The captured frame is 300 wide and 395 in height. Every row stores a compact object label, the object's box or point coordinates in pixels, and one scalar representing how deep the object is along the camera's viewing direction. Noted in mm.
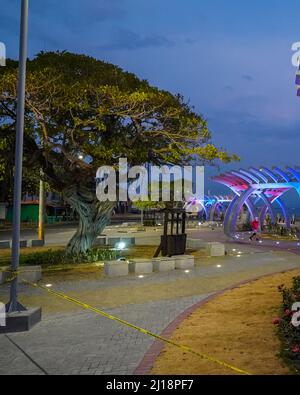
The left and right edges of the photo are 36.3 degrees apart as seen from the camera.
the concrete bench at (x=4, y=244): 23422
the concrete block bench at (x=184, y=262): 15883
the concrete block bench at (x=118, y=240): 25188
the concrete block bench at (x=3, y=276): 13180
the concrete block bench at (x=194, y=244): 23458
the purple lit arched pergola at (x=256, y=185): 31256
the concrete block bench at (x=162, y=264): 15359
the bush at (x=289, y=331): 6102
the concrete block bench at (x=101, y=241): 25438
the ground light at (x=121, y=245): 22766
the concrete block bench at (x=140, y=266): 14828
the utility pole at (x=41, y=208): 22673
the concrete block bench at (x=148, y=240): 26691
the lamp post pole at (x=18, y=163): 8391
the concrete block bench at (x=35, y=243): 24625
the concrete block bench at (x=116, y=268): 14336
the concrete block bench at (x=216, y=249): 19375
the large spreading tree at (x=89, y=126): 15133
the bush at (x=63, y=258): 17641
